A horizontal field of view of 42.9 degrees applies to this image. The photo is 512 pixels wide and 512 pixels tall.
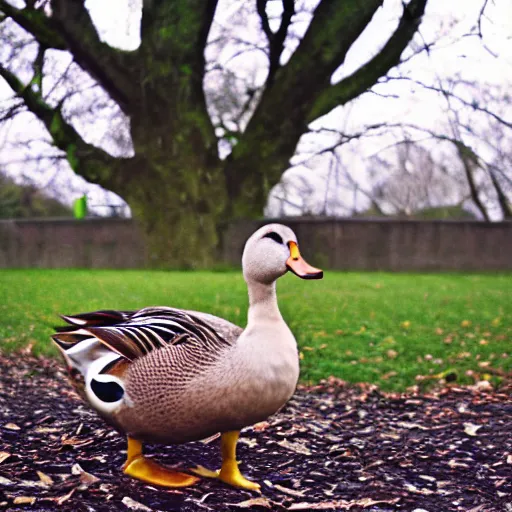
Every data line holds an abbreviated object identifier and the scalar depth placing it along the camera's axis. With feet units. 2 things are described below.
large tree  20.56
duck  6.32
